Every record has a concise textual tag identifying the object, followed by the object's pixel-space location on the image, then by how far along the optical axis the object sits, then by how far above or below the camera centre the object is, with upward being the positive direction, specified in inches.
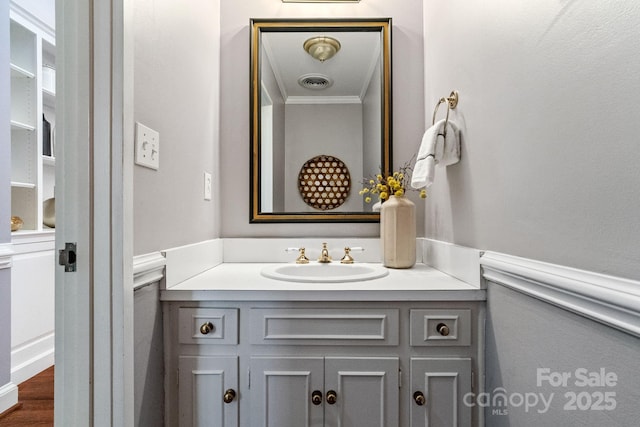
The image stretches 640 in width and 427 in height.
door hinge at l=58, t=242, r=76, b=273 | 26.4 -3.7
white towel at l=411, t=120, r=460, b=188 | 41.9 +8.9
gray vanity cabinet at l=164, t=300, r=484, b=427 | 36.1 -18.0
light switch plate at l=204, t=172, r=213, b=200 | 49.5 +4.8
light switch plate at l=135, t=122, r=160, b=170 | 30.5 +7.2
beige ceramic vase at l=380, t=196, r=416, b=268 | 49.7 -3.2
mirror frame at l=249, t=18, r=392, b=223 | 57.7 +22.9
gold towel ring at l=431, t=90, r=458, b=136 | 43.0 +16.5
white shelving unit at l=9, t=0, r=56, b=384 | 72.4 +10.0
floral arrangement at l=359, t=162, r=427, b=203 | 51.8 +5.3
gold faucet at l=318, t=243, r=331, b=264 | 53.7 -7.7
